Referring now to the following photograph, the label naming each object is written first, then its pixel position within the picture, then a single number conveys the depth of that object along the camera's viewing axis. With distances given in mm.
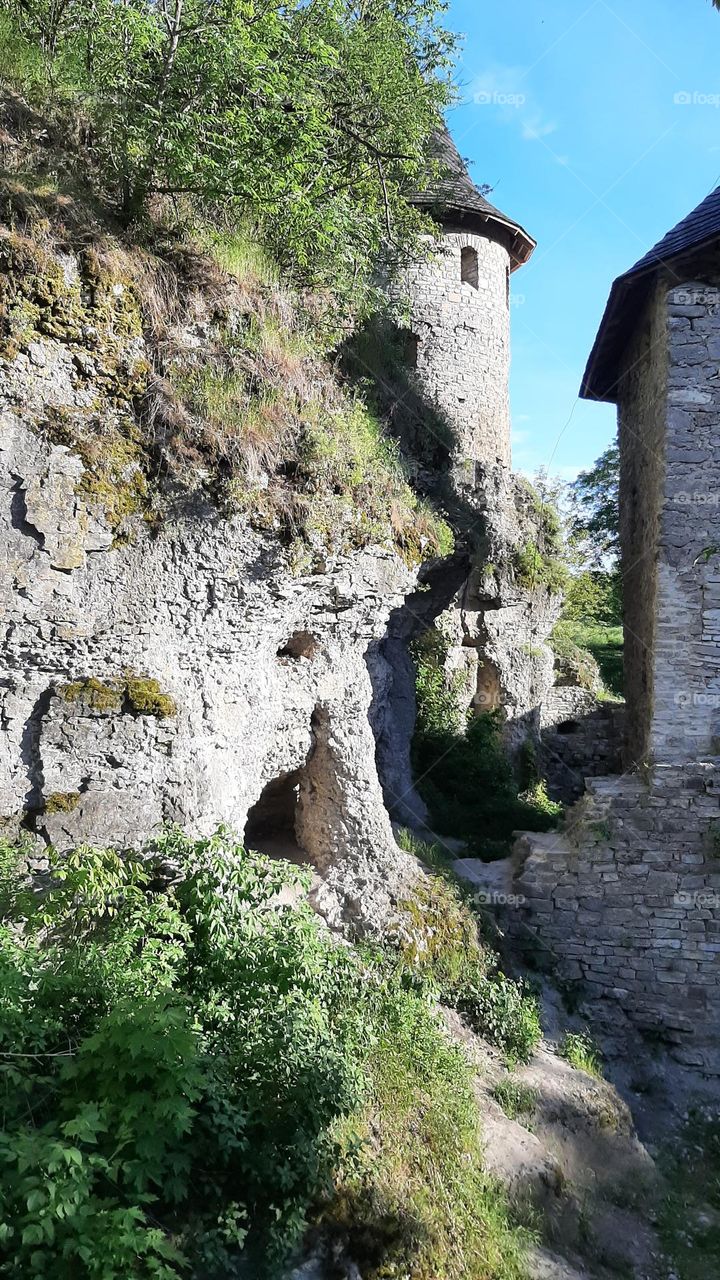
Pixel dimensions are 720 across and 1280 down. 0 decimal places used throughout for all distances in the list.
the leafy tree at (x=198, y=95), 5930
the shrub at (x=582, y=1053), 7633
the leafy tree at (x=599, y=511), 24609
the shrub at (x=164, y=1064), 3385
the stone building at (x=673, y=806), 8594
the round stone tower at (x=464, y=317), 13729
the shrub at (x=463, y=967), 7215
